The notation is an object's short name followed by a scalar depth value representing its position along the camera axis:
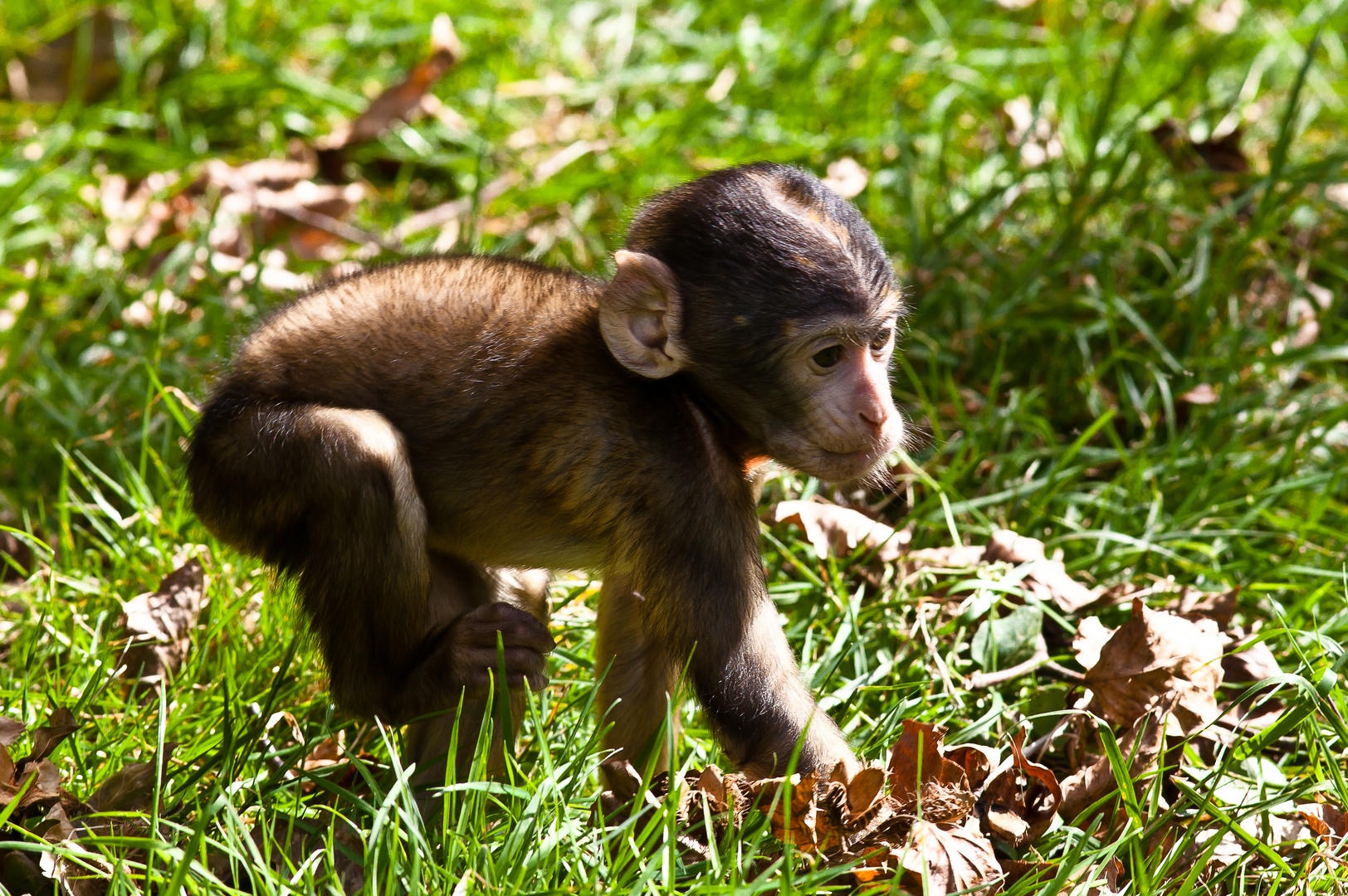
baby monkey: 7.28
